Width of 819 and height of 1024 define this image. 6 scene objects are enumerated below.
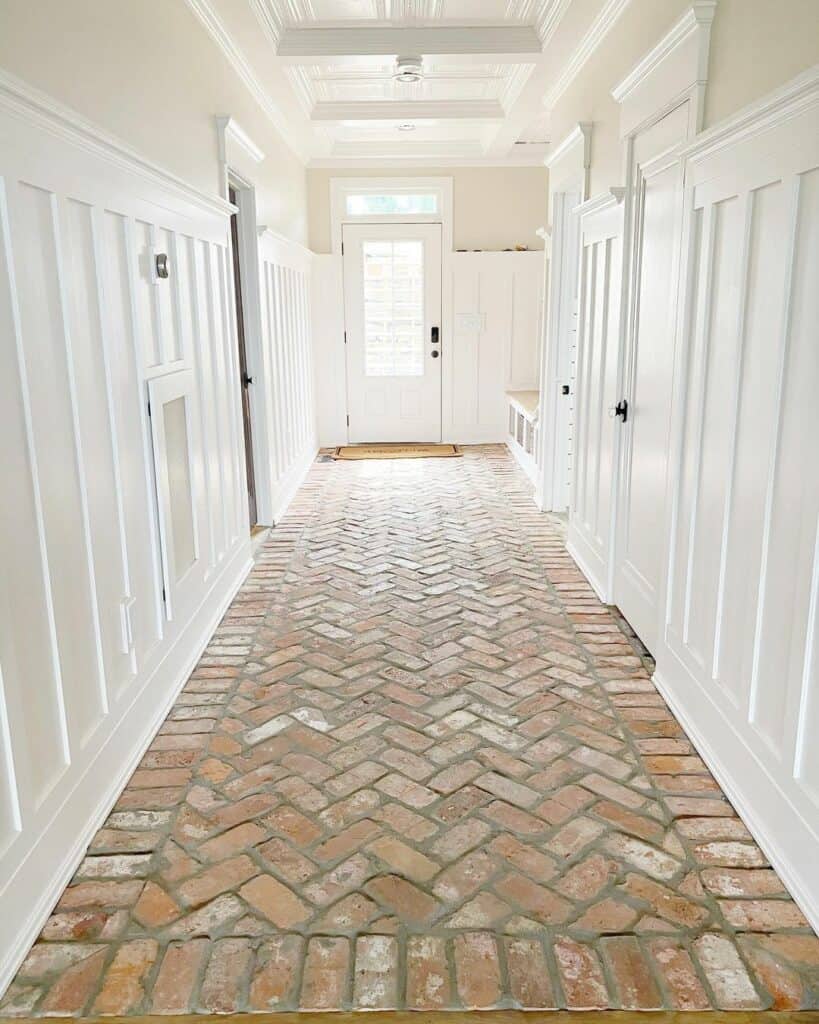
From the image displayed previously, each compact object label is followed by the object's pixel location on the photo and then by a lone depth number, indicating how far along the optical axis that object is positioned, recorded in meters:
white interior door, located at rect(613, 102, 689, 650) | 3.11
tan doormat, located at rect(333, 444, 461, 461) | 7.79
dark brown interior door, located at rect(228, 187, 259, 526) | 4.98
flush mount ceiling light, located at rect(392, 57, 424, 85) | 4.60
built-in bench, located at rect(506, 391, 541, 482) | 6.60
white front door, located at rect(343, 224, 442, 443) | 7.94
